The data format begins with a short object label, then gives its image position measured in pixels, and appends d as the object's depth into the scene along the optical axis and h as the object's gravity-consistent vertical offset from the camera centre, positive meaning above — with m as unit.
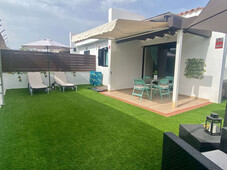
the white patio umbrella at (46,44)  6.97 +1.23
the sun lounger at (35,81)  7.04 -0.75
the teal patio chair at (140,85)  5.78 -0.63
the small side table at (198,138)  1.91 -0.96
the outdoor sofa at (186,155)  1.09 -0.80
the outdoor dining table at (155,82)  6.32 -0.56
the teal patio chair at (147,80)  7.19 -0.52
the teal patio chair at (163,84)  5.87 -0.58
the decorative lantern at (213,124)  2.00 -0.80
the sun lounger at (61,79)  7.99 -0.67
